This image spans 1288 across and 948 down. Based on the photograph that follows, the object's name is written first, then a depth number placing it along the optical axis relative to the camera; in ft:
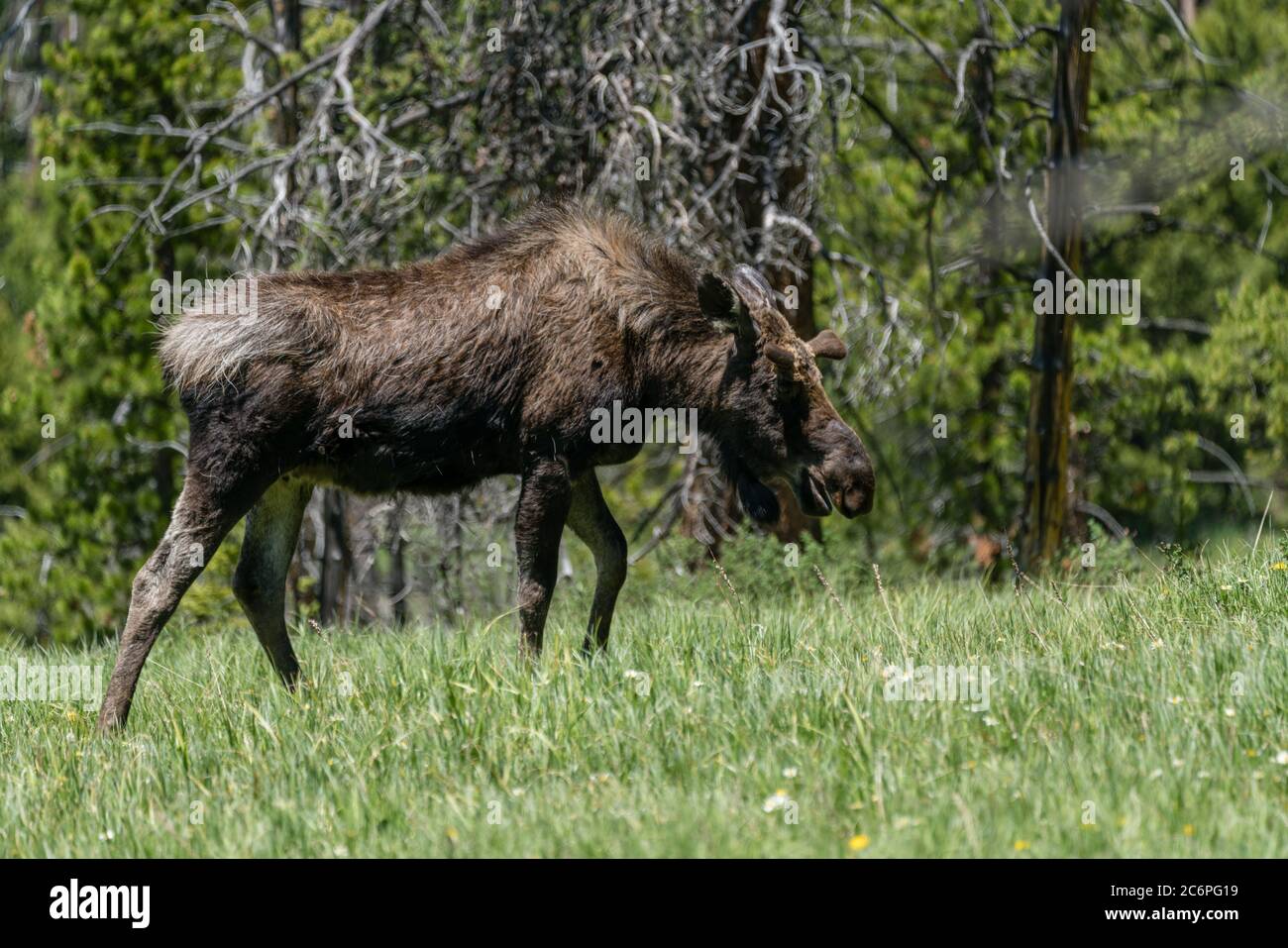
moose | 44.27
